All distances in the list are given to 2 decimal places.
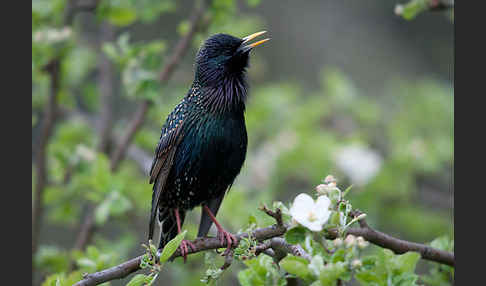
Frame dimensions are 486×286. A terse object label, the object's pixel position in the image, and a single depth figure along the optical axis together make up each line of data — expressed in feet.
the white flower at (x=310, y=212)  14.57
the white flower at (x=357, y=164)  36.42
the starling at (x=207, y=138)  23.72
